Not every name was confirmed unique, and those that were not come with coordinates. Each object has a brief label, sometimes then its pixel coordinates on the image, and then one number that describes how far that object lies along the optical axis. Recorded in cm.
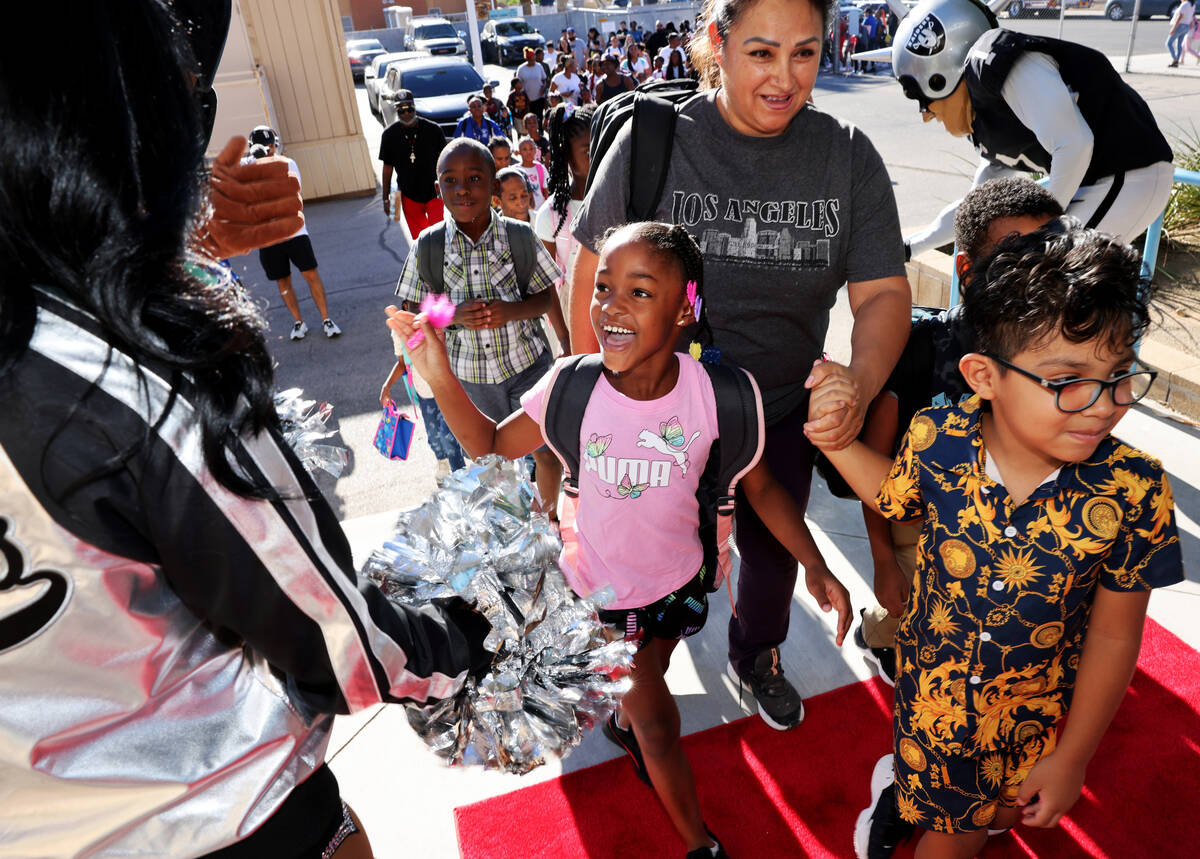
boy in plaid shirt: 355
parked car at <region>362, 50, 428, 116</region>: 1906
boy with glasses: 150
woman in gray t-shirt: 199
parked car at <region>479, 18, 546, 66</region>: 2819
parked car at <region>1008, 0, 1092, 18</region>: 2538
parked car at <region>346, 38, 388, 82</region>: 2769
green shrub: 614
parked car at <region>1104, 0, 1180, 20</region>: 2290
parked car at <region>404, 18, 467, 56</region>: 2575
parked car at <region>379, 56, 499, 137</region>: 1386
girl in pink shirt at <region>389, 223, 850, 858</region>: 191
